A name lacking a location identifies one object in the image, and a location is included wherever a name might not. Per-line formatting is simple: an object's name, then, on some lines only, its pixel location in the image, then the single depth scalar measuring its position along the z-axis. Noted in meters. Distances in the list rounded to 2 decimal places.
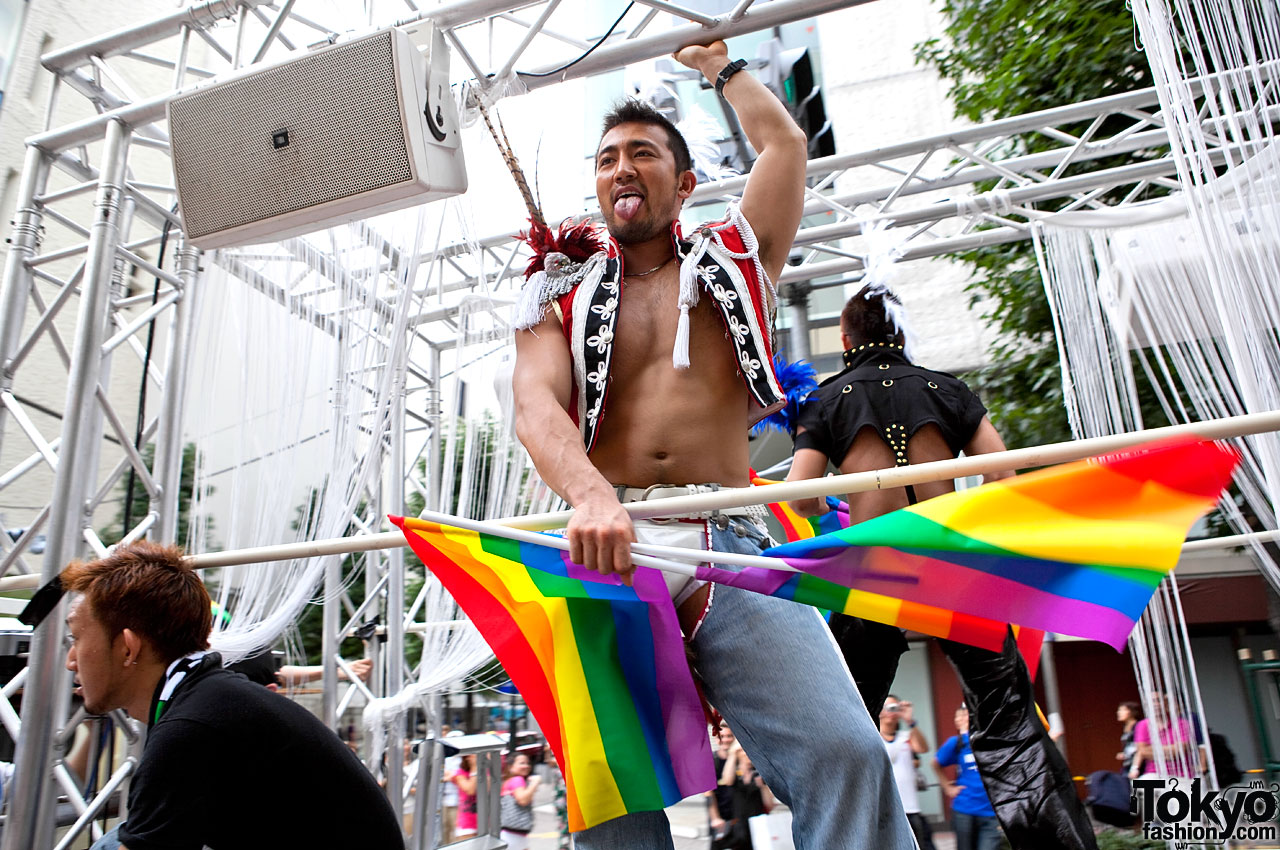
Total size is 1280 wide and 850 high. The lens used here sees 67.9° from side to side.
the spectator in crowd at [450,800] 8.56
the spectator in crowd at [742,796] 5.95
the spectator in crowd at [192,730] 1.89
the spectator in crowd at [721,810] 6.13
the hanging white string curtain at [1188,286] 3.46
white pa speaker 3.73
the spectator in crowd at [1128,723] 6.51
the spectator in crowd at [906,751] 5.33
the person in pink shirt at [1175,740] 4.63
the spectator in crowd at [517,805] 7.74
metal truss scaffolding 3.95
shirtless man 1.54
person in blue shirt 5.43
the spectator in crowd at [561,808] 6.21
